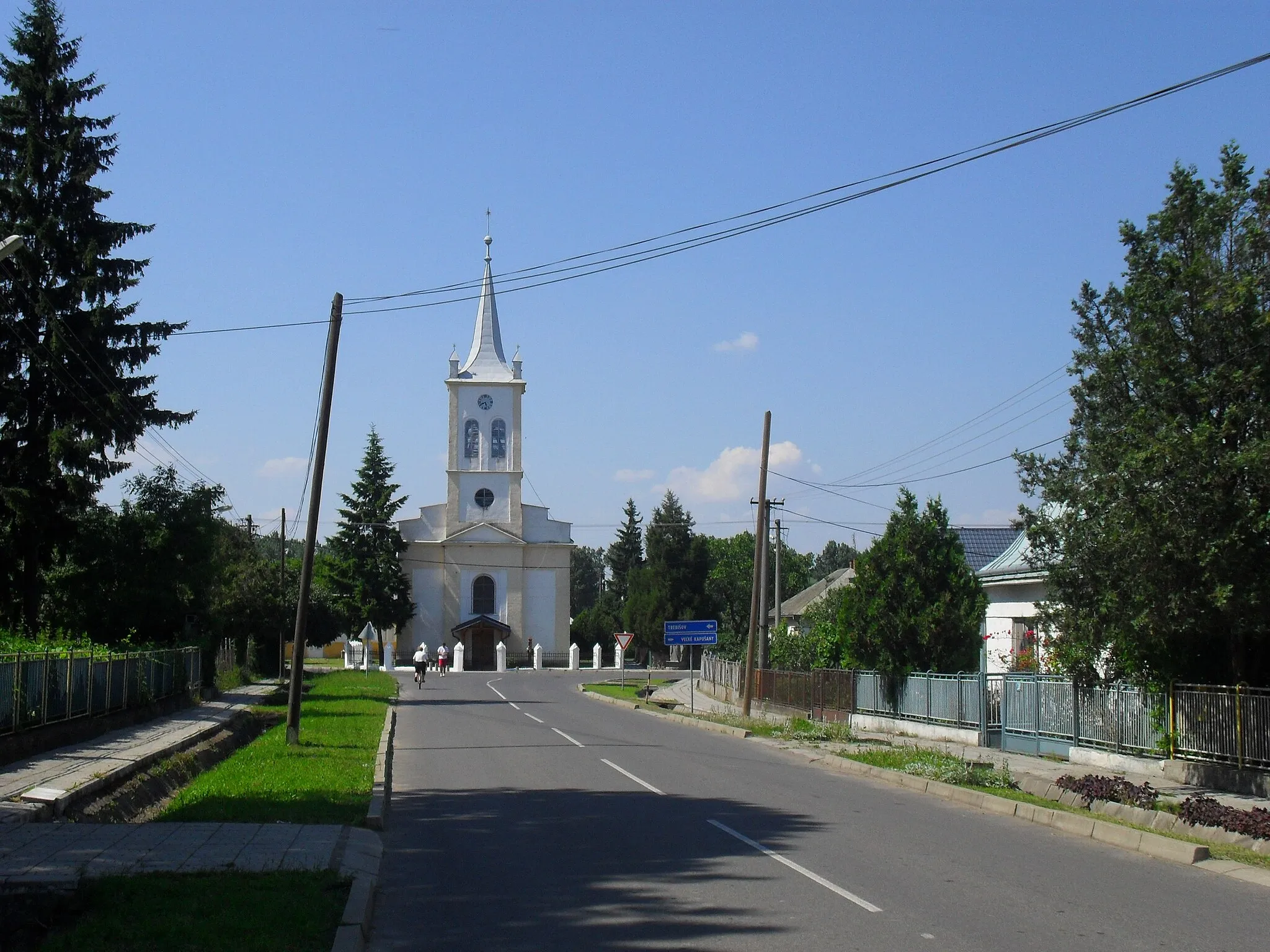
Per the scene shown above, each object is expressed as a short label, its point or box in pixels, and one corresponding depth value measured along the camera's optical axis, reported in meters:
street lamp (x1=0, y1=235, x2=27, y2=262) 13.85
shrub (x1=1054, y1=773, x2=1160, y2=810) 12.93
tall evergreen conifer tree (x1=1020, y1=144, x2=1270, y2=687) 14.38
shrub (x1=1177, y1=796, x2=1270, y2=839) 11.05
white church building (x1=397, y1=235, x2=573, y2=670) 77.81
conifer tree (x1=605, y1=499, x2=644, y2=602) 102.38
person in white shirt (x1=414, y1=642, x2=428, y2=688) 49.75
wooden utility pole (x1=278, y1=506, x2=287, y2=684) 48.67
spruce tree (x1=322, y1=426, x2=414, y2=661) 73.06
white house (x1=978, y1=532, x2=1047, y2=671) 26.64
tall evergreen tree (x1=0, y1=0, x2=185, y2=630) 27.28
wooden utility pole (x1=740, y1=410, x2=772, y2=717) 31.39
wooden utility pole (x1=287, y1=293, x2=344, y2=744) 20.14
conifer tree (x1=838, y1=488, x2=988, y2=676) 25.78
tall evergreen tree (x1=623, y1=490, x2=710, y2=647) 81.62
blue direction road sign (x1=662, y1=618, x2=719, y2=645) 36.62
